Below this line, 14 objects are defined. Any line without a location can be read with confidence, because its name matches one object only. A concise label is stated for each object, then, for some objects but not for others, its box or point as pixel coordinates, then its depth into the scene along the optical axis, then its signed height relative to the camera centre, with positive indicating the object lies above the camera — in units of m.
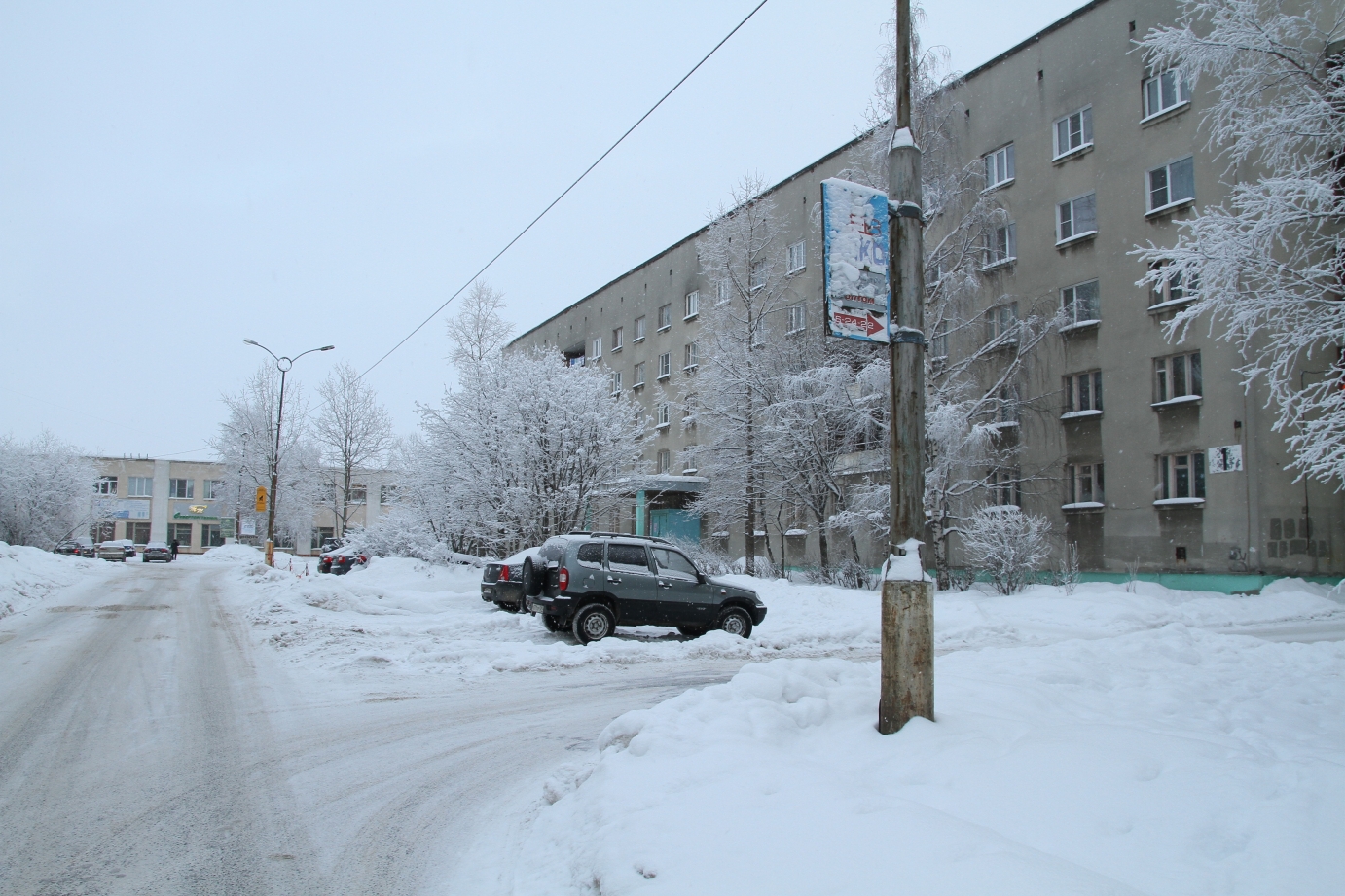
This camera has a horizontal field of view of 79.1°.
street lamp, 35.39 -0.36
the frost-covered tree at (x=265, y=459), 53.53 +3.70
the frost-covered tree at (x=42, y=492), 44.97 +1.19
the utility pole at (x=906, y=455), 5.18 +0.38
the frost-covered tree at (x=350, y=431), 50.69 +5.10
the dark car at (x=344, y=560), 30.06 -1.79
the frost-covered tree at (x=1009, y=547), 18.58 -0.79
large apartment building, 18.06 +4.72
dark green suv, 12.56 -1.25
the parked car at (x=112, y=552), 49.92 -2.39
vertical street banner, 5.37 +1.69
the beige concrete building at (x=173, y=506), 75.62 +0.63
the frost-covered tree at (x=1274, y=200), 10.14 +3.99
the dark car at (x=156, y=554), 49.28 -2.47
